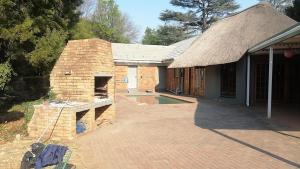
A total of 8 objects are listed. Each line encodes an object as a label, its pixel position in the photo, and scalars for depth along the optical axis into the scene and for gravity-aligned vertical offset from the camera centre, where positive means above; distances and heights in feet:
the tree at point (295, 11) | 49.52 +15.45
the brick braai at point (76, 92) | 19.10 -1.44
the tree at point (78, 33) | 37.38 +8.59
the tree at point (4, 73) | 20.97 +0.40
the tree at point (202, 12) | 92.26 +27.85
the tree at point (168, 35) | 97.06 +18.98
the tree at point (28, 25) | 22.44 +6.23
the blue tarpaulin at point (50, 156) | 13.58 -4.96
